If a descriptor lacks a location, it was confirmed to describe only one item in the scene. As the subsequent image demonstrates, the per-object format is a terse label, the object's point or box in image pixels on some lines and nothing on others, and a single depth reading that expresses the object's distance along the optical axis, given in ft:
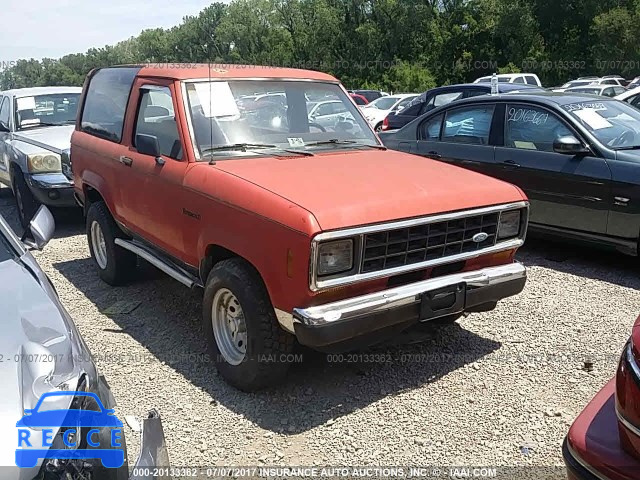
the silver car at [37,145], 25.29
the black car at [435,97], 35.80
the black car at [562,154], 18.30
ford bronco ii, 10.84
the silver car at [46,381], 6.12
